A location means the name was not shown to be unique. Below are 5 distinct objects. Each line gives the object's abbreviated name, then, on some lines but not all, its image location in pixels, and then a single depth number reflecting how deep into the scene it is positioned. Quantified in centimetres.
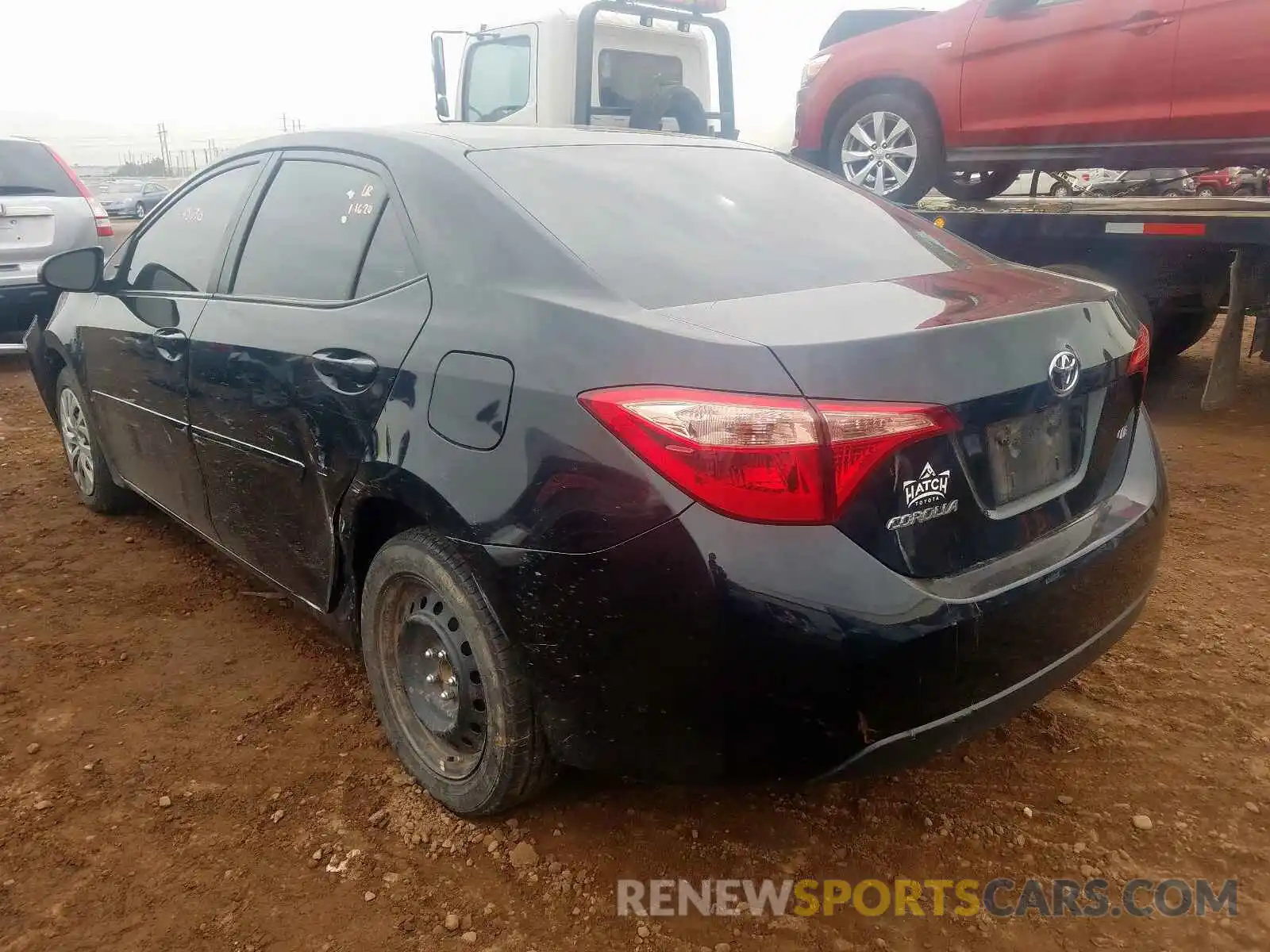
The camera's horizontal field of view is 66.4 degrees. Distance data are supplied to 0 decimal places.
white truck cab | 779
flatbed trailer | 499
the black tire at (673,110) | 800
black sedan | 166
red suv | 481
